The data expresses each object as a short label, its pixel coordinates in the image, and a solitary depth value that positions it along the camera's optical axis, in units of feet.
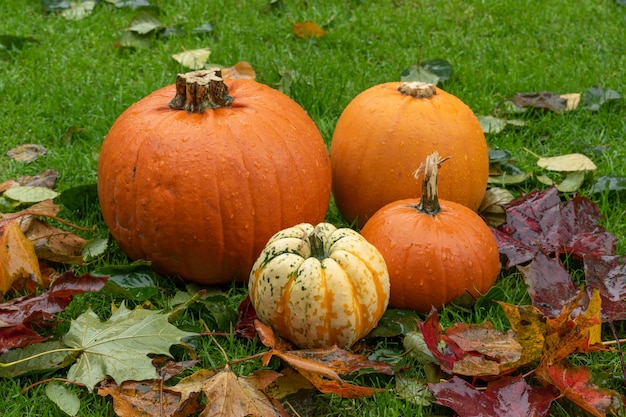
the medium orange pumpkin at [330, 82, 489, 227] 9.99
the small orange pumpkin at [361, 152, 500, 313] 8.79
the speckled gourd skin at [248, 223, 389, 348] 7.86
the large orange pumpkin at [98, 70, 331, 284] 8.96
